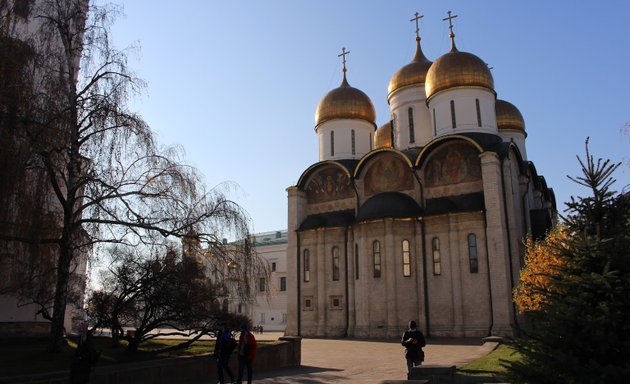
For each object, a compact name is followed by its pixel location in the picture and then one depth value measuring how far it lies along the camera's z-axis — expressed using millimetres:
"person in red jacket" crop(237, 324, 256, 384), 8602
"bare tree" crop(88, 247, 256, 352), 10953
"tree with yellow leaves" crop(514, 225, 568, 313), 14976
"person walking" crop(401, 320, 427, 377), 9086
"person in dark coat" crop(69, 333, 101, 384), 6403
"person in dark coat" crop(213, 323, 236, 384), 8711
